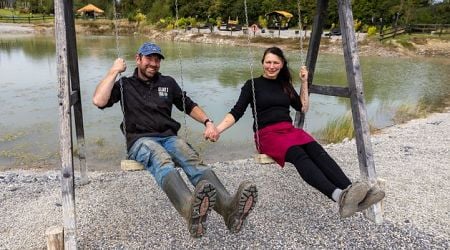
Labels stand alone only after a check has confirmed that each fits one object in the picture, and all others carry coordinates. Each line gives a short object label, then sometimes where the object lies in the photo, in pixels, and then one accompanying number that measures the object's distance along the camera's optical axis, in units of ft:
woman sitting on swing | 11.19
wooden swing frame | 11.64
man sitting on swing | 10.27
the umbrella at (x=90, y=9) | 167.88
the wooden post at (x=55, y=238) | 11.03
